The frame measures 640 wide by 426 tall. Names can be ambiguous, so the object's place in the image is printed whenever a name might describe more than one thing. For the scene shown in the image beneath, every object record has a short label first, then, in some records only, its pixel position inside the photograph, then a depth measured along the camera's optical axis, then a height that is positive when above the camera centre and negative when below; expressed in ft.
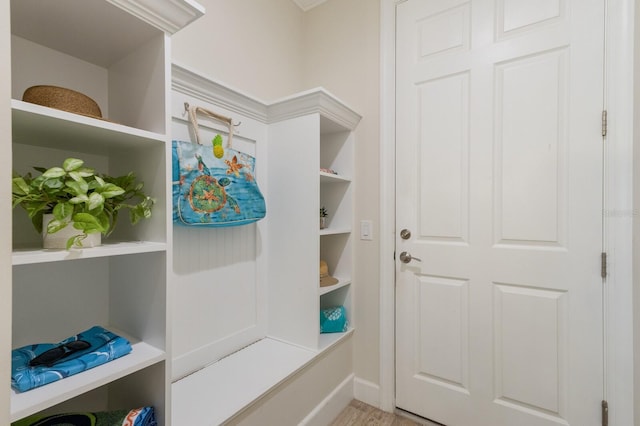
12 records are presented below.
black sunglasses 2.48 -1.26
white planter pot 2.43 -0.20
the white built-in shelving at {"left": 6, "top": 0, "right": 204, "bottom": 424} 2.65 +0.59
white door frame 3.92 -0.01
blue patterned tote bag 3.92 +0.39
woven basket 2.54 +1.01
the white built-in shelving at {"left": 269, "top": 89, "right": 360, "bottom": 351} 5.13 +0.07
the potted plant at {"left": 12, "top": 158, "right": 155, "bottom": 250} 2.29 +0.10
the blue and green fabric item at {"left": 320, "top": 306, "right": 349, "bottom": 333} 5.82 -2.19
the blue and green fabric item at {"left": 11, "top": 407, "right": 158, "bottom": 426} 2.66 -1.96
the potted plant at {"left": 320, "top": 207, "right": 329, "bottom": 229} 6.12 -0.12
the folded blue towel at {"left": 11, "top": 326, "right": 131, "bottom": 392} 2.31 -1.30
